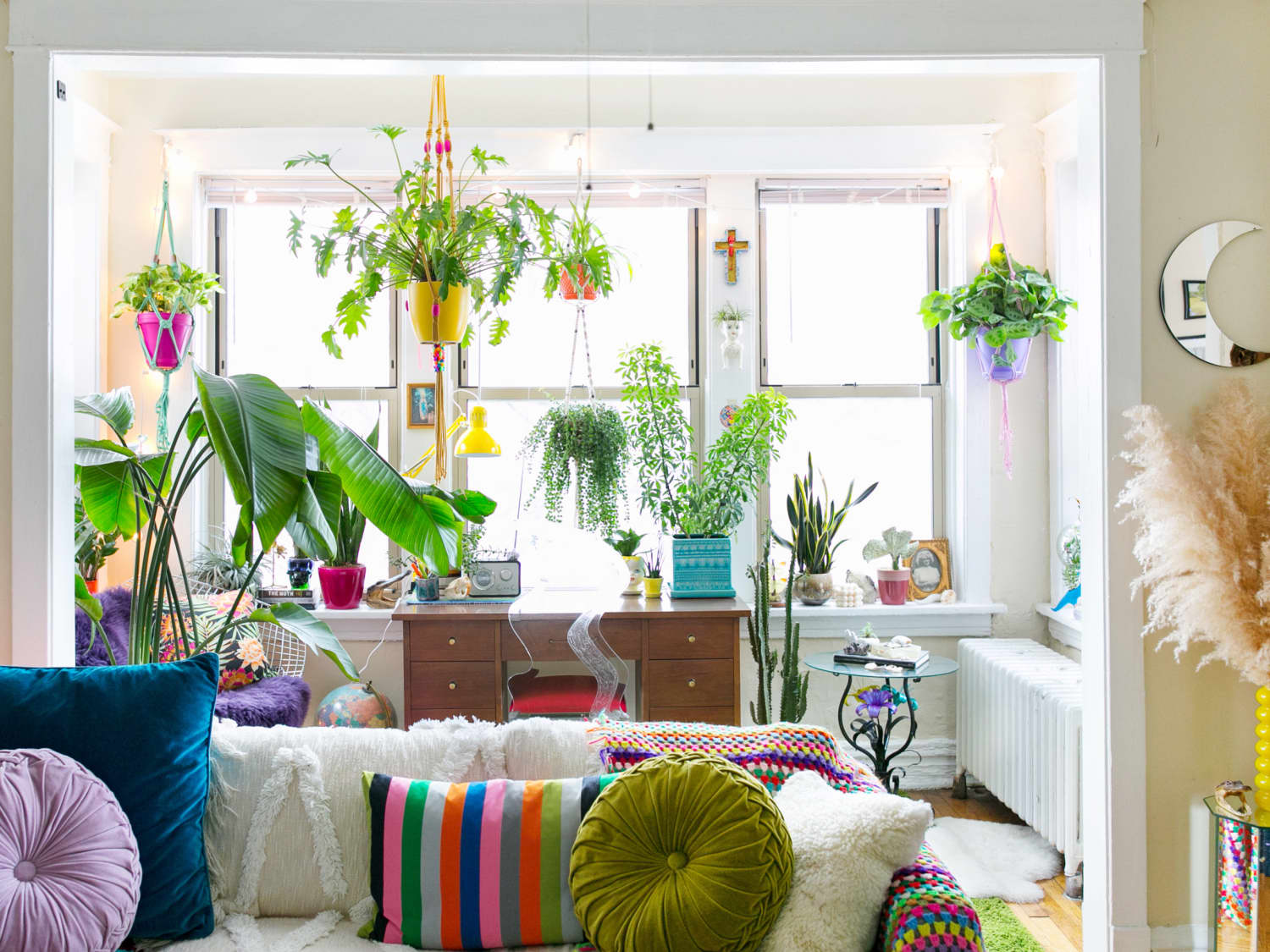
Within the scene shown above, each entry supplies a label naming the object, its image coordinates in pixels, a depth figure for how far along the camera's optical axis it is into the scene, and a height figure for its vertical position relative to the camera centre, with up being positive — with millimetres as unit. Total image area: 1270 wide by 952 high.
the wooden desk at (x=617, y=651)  3594 -607
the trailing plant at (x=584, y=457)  3986 +113
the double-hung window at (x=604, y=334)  4309 +654
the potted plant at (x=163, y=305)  3832 +699
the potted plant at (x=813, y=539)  4129 -223
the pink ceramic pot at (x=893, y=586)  4133 -416
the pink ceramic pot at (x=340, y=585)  4012 -391
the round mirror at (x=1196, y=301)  2568 +463
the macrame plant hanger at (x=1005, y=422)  4148 +252
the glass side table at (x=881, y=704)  3527 -791
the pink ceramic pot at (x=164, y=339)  3828 +566
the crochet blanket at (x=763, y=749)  2098 -563
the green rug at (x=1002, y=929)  2746 -1255
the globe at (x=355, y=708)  3797 -842
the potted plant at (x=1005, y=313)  3916 +670
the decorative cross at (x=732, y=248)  4242 +999
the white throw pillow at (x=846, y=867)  1658 -647
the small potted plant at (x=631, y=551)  4039 -262
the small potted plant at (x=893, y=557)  4133 -303
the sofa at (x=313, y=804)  2045 -668
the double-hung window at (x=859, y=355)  4367 +566
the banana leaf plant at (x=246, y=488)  2205 -3
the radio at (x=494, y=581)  3846 -360
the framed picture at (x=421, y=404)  4270 +346
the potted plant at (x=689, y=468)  3855 +70
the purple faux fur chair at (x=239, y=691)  3207 -705
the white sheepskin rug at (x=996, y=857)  3123 -1235
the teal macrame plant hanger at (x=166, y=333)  3824 +588
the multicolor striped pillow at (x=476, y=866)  1899 -723
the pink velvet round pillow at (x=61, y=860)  1643 -637
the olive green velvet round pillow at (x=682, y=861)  1652 -640
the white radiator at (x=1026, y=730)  3107 -847
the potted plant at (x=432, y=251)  3033 +719
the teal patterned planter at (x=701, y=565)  3846 -307
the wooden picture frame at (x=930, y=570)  4289 -363
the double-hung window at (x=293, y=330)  4324 +675
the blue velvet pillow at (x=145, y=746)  1912 -498
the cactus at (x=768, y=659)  3311 -592
